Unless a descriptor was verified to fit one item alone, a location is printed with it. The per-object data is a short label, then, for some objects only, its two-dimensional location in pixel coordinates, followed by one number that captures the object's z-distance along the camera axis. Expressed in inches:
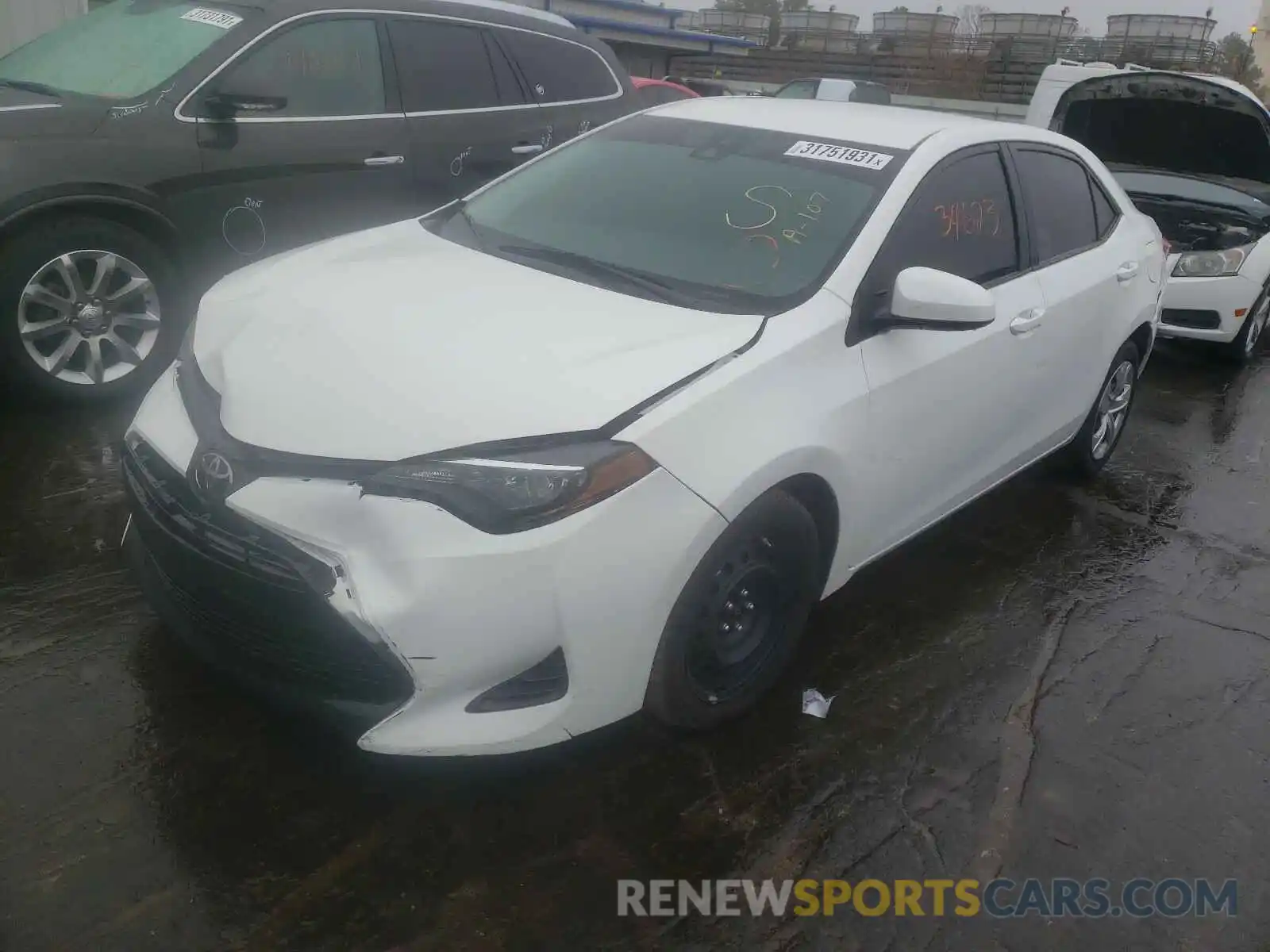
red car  470.0
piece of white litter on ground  122.1
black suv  163.0
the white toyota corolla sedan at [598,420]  88.3
